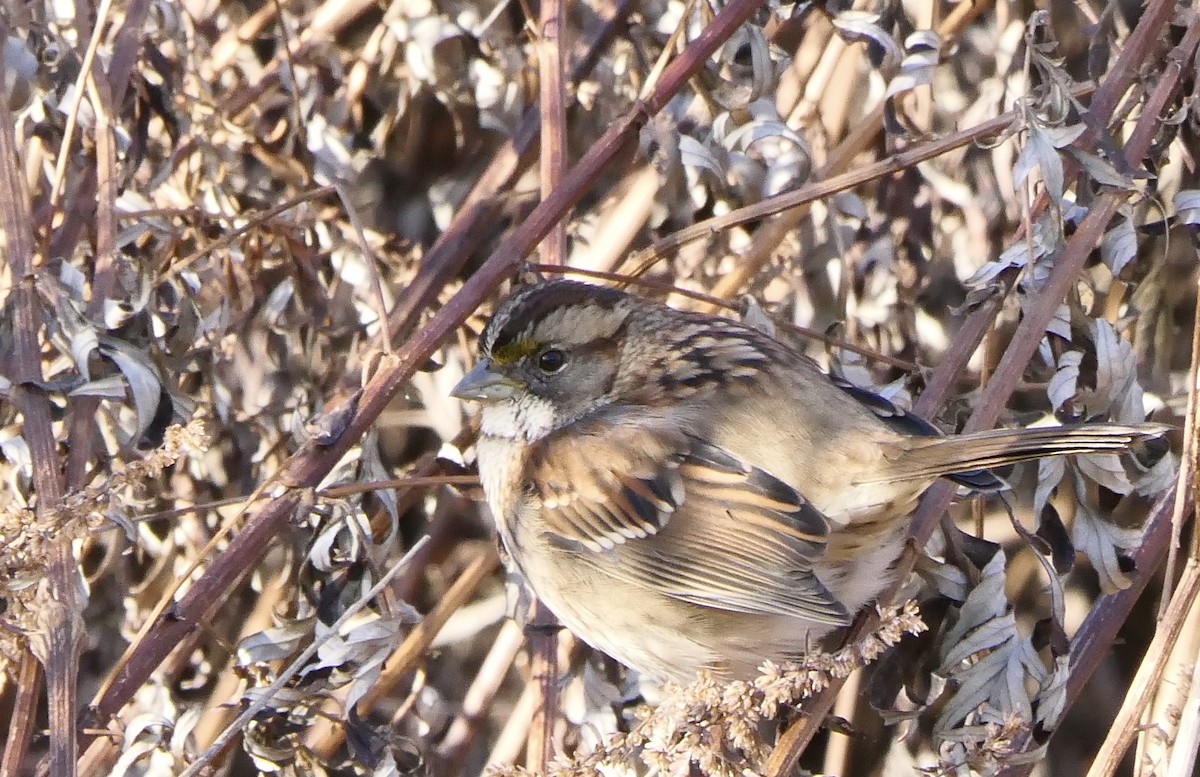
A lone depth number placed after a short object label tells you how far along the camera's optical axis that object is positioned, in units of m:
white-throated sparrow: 3.97
